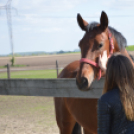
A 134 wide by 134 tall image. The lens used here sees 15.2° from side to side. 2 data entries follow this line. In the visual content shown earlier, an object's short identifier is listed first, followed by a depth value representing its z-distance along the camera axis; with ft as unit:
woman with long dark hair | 12.86
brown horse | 15.56
